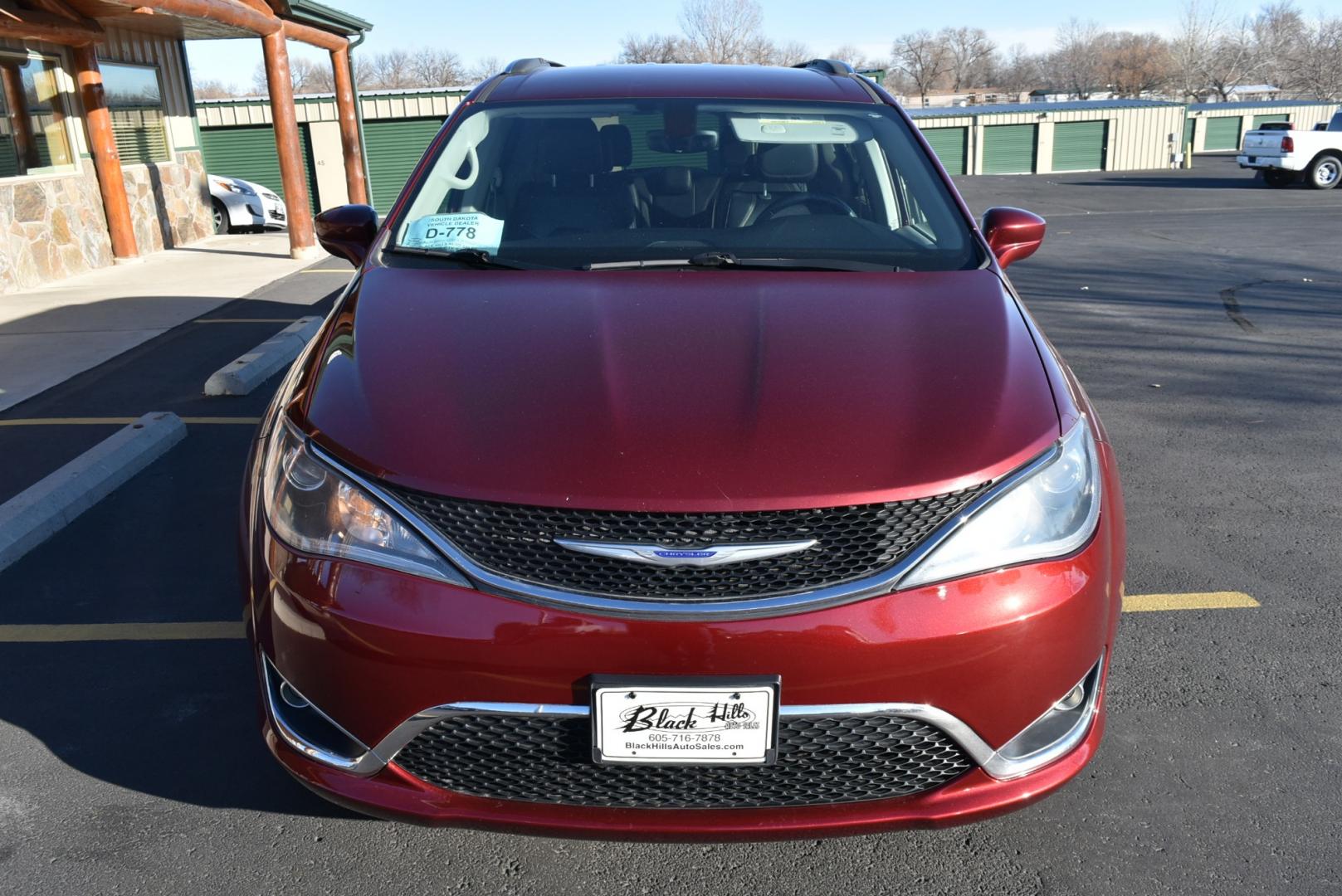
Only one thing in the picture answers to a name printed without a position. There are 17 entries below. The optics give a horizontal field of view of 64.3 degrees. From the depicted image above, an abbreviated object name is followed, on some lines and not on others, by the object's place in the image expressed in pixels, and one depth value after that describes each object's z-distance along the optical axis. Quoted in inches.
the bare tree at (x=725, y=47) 3161.9
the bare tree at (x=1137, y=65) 3870.6
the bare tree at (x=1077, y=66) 4429.1
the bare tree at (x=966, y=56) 4603.8
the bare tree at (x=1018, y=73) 4717.0
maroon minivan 75.8
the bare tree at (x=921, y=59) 4453.7
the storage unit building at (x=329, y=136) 1037.8
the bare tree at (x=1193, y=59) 3558.1
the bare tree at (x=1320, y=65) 3063.5
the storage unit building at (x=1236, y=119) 1689.2
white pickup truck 945.5
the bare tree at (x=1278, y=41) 3634.4
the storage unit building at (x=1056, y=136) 1508.4
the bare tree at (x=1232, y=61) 3681.1
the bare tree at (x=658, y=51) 3213.6
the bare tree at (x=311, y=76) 3595.0
